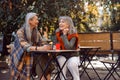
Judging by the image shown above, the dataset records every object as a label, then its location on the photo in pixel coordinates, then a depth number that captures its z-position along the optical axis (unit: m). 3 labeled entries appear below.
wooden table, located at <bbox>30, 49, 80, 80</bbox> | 4.26
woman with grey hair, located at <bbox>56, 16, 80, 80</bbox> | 4.77
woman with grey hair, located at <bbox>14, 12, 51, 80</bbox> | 4.63
